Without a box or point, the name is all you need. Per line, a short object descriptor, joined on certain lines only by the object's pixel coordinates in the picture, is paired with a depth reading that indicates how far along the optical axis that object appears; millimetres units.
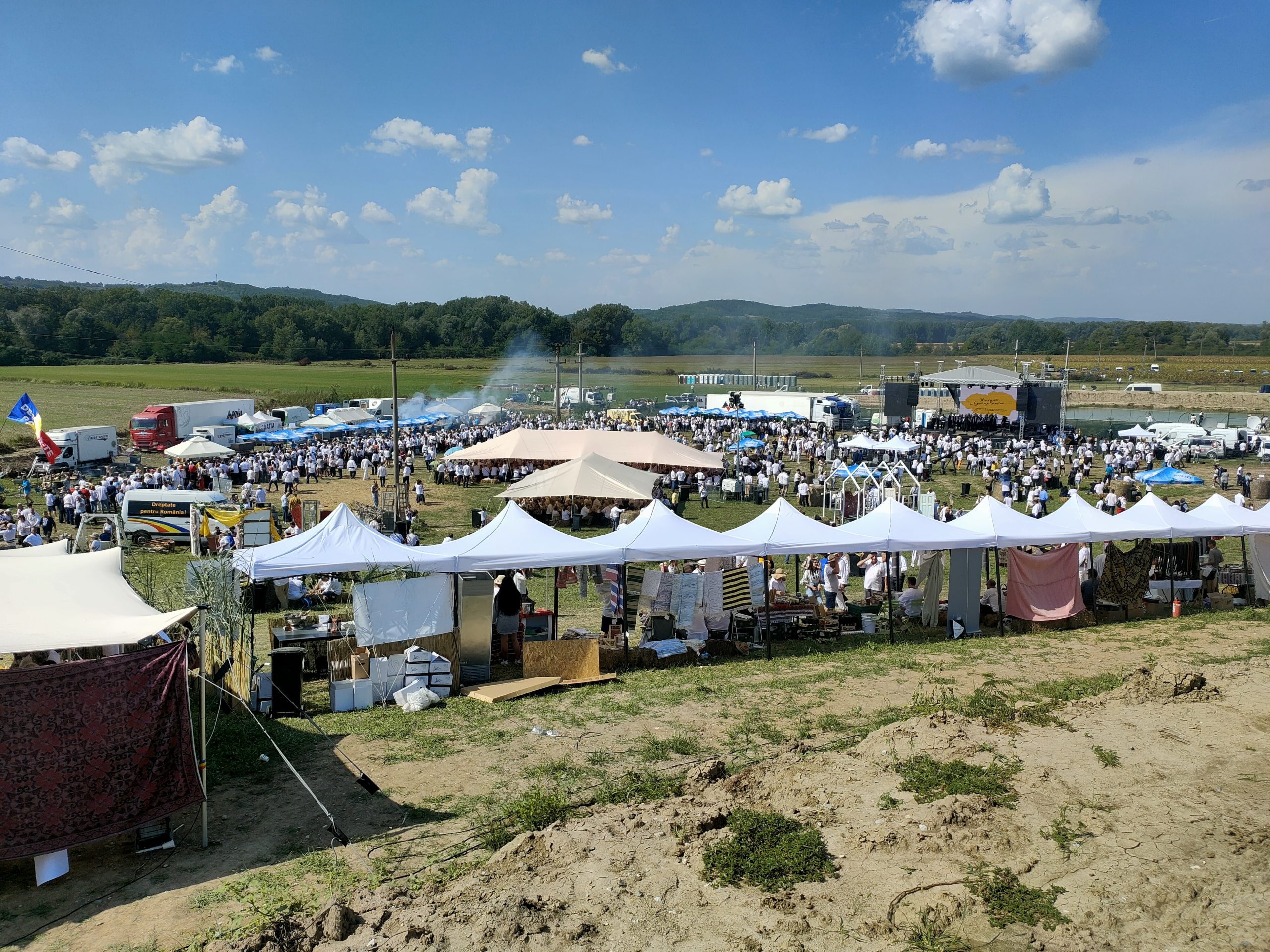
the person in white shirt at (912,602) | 16125
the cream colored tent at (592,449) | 32438
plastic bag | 11248
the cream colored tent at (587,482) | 26203
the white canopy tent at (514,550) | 12625
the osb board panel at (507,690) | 11648
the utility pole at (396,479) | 25469
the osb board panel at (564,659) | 12391
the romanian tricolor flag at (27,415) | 25281
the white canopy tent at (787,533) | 14242
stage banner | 49344
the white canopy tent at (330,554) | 12141
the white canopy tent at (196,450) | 35250
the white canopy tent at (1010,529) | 15070
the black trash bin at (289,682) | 10914
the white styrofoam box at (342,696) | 11289
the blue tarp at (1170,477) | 29719
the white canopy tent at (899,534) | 14508
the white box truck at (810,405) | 55375
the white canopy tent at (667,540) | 13352
